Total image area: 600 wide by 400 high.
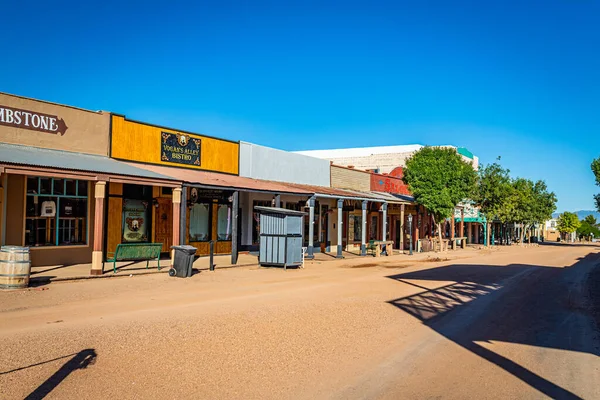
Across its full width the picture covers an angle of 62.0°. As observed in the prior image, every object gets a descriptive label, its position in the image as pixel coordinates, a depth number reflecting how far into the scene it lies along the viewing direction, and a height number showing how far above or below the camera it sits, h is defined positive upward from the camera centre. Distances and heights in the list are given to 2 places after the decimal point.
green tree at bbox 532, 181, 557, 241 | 59.68 +3.16
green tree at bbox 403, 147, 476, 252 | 32.62 +3.14
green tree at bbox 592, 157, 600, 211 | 42.75 +5.18
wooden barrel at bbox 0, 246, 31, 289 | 11.31 -1.09
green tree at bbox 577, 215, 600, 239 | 99.79 -0.26
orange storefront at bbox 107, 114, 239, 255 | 17.61 +1.74
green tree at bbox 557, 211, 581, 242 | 90.12 +0.99
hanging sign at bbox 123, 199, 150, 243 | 18.25 +0.04
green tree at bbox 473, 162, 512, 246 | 42.00 +3.12
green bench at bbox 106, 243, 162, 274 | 14.92 -0.93
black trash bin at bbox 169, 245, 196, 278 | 15.00 -1.17
